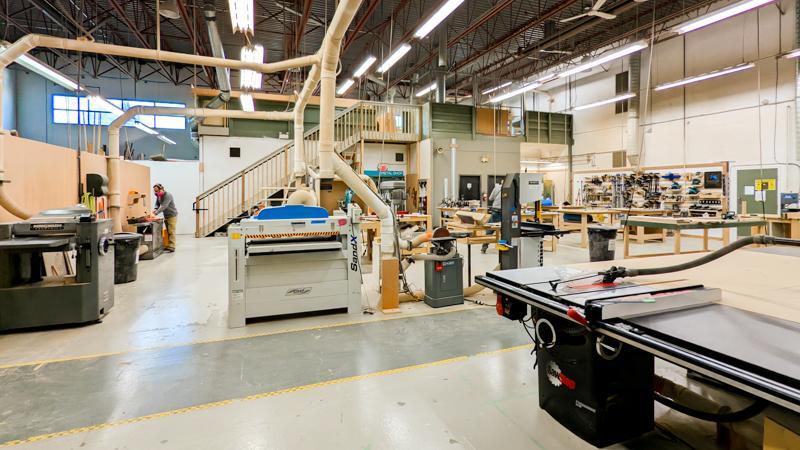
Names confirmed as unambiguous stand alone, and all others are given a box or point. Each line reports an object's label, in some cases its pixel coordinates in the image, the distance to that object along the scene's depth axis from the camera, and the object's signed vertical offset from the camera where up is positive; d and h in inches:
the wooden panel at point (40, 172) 195.2 +27.0
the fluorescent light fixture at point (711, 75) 366.0 +141.6
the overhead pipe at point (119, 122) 287.9 +78.5
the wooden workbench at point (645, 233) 380.8 -20.8
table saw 38.4 -14.6
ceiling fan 293.9 +160.4
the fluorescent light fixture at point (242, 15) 211.8 +120.2
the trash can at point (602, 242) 212.5 -16.2
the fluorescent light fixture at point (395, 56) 330.0 +145.8
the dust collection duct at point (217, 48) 303.3 +148.0
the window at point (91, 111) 538.9 +157.8
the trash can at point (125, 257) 215.0 -22.3
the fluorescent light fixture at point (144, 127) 457.7 +113.6
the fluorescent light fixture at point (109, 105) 348.6 +114.3
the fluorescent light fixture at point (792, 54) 315.9 +133.3
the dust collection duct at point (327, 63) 170.4 +78.3
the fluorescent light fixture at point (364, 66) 360.5 +149.9
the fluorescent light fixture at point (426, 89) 523.4 +185.8
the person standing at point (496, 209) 252.5 +3.8
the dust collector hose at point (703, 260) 56.0 -7.6
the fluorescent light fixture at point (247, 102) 417.7 +130.6
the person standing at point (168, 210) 327.3 +6.6
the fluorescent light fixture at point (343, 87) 459.3 +165.4
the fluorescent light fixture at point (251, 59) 287.0 +130.9
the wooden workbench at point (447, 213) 360.0 +2.3
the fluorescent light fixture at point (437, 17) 255.3 +144.4
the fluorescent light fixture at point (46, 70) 223.1 +101.0
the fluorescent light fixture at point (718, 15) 250.8 +140.7
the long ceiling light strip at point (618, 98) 461.7 +142.9
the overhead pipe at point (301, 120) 244.9 +77.8
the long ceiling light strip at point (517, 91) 415.8 +142.9
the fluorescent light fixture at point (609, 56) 312.5 +139.7
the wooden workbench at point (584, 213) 339.6 +0.7
